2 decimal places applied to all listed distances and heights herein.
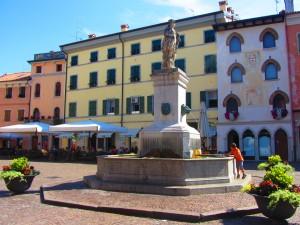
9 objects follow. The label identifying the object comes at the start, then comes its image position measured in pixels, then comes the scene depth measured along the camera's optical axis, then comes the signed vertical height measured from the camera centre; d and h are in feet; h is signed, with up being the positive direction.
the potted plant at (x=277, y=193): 17.47 -2.96
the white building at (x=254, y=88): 73.98 +14.82
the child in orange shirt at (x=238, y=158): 36.55 -1.62
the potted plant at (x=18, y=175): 28.24 -2.89
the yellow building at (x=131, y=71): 83.09 +23.53
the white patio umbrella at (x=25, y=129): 75.07 +4.11
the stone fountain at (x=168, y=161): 26.99 -1.57
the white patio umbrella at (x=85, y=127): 66.57 +4.11
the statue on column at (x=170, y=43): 35.86 +12.58
